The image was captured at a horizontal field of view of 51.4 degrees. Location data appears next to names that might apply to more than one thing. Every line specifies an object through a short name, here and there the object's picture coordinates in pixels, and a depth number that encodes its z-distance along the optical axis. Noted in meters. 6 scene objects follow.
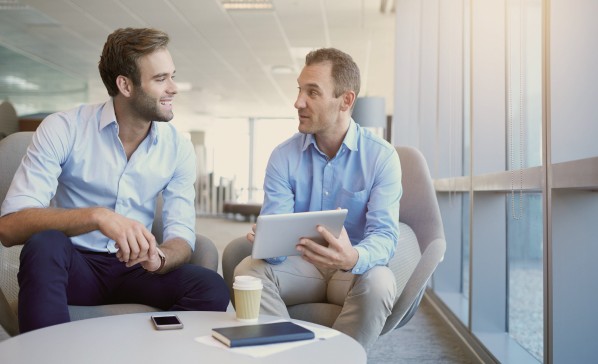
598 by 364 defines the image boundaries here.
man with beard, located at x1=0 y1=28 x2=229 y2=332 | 1.53
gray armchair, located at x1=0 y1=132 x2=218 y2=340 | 1.64
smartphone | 1.25
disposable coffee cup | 1.34
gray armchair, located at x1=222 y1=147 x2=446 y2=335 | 1.80
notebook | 1.14
